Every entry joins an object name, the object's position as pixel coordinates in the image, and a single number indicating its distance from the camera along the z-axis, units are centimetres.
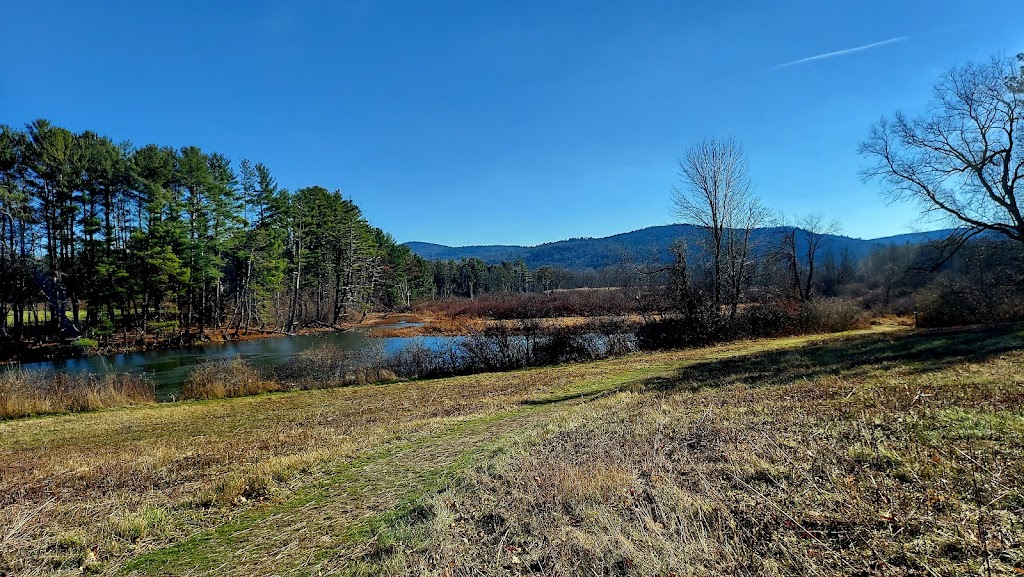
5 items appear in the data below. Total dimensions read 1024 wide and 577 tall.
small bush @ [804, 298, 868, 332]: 2645
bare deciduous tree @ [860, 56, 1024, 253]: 1866
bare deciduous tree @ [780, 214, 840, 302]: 4137
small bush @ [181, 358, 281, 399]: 1697
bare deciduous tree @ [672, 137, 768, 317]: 2647
